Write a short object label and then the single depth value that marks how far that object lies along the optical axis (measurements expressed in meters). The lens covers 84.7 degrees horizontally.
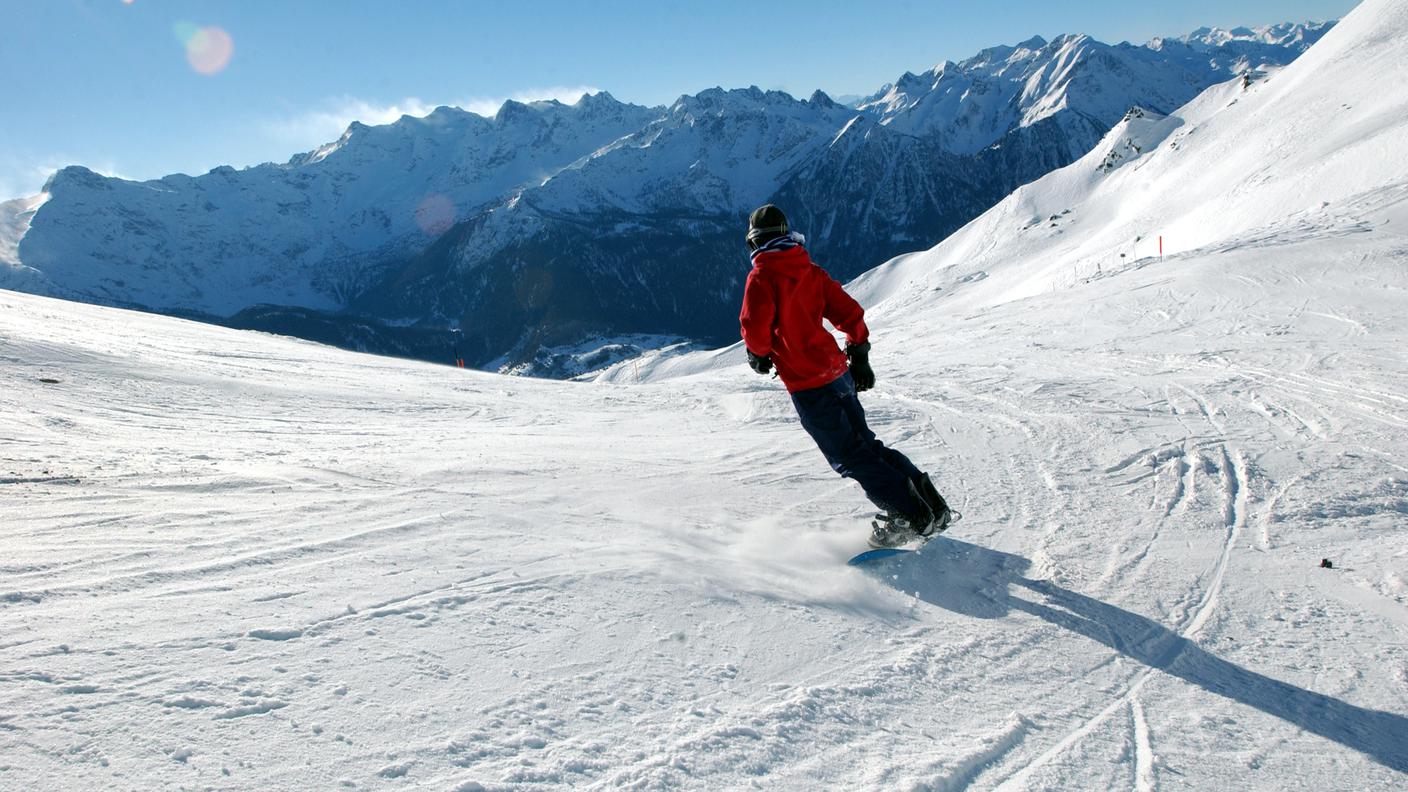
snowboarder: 5.05
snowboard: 4.93
